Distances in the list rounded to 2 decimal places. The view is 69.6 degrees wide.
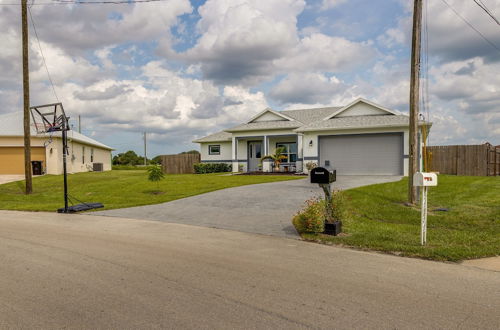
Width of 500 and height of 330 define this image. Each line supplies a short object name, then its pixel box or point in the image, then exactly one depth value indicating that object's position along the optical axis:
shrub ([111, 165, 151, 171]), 50.04
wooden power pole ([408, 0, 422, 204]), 11.47
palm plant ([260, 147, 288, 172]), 26.58
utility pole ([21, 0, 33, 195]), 18.31
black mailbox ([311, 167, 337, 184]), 8.13
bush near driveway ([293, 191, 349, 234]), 8.15
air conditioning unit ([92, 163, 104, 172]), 36.69
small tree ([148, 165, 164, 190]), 17.55
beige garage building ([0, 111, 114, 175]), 29.55
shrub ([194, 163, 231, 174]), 30.82
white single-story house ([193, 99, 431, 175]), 22.80
